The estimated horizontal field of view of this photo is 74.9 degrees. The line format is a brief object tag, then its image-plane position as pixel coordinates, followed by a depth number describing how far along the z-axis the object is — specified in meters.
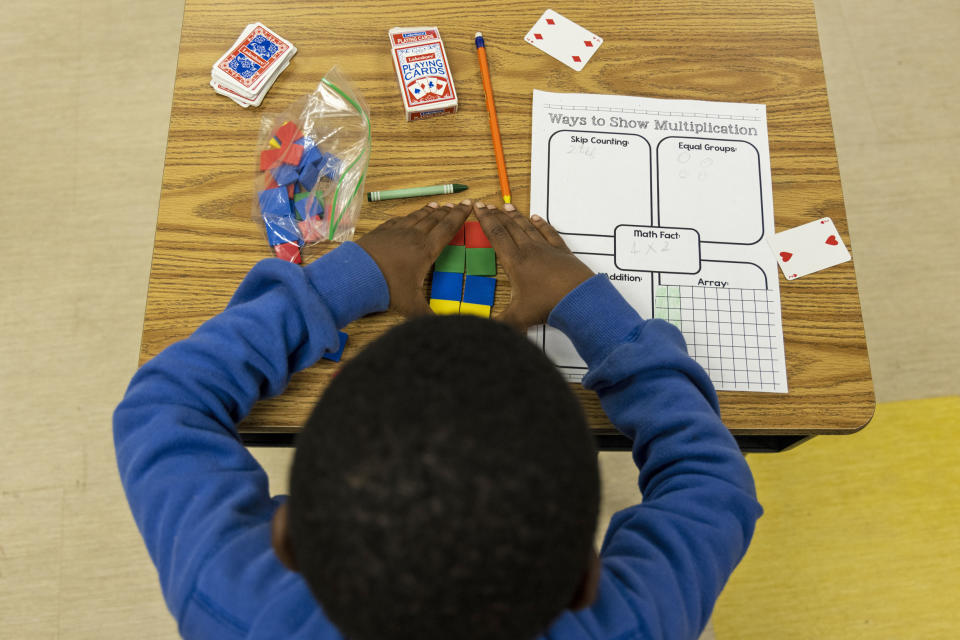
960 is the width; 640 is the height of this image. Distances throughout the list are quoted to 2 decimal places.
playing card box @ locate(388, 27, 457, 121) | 0.87
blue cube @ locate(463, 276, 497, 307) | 0.82
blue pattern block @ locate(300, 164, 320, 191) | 0.85
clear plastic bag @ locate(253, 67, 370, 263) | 0.83
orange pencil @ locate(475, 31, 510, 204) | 0.85
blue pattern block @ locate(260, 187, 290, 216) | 0.83
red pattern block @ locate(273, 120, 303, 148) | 0.86
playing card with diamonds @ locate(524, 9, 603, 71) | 0.92
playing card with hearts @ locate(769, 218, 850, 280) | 0.85
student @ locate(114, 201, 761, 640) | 0.39
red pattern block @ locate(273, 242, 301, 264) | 0.82
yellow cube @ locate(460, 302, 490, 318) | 0.81
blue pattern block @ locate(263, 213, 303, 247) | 0.82
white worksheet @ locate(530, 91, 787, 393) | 0.82
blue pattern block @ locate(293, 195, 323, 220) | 0.84
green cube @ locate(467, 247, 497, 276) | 0.83
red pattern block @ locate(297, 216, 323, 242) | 0.83
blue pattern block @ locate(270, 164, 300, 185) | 0.84
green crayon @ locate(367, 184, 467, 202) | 0.85
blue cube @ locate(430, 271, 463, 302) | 0.81
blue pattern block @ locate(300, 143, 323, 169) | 0.86
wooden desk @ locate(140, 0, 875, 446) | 0.80
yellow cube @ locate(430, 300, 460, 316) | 0.81
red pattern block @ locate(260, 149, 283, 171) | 0.85
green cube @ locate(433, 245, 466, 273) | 0.82
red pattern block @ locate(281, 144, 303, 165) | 0.85
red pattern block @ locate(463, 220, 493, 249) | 0.83
